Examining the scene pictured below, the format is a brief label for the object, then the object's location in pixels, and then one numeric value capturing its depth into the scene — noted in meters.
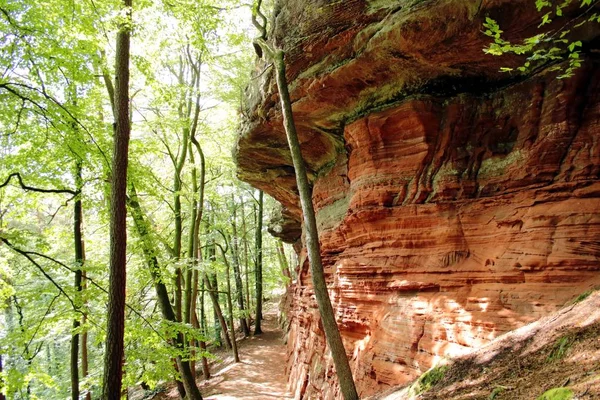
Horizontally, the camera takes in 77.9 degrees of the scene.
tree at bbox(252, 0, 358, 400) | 6.95
